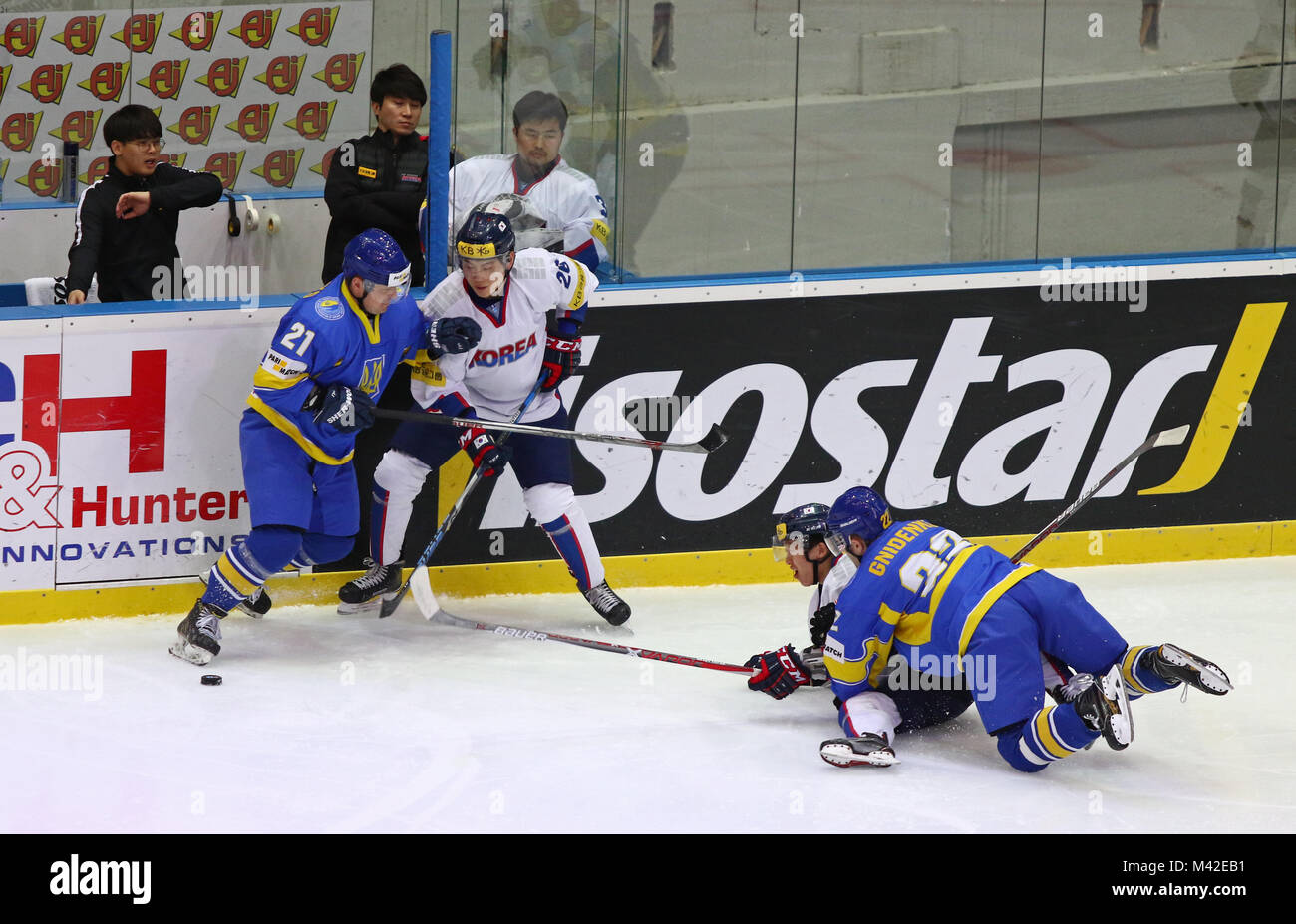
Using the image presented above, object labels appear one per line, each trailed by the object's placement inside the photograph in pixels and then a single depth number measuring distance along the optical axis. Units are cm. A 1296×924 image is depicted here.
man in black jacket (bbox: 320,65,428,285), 1065
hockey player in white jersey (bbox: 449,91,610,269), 1081
